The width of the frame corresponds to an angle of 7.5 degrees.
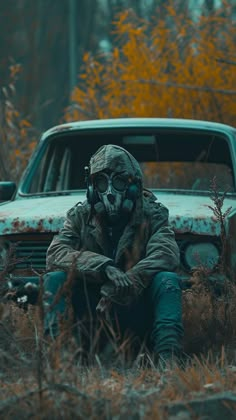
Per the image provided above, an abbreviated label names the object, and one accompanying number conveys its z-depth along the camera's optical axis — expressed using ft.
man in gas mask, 27.21
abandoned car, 32.73
